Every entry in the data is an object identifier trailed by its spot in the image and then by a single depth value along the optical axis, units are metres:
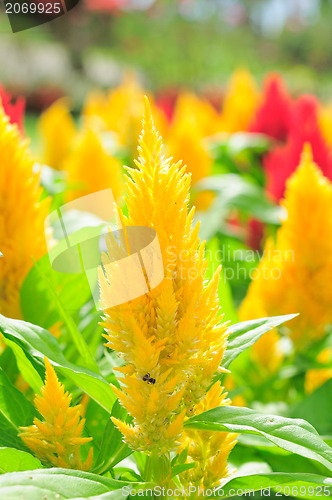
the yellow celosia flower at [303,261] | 0.64
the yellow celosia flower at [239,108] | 1.53
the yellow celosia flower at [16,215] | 0.57
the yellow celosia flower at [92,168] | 0.95
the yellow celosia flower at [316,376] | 0.75
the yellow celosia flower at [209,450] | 0.49
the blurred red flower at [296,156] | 0.89
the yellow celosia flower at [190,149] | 1.09
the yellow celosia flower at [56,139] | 1.42
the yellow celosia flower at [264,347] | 0.68
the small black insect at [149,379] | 0.47
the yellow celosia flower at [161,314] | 0.47
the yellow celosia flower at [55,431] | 0.48
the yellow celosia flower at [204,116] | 1.65
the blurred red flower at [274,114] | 1.27
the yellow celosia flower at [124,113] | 1.18
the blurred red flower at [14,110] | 0.65
